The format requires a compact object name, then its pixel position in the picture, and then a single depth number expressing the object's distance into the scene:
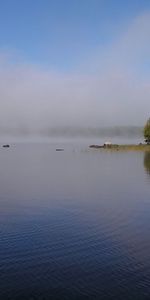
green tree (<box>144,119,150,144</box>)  183.24
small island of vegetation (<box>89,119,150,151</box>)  183.62
